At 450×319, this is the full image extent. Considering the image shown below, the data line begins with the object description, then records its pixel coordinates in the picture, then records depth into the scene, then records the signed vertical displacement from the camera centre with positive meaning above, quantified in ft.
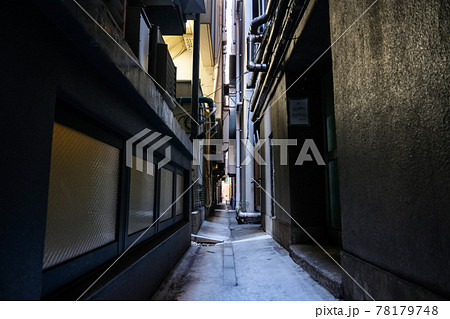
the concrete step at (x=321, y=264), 9.13 -2.82
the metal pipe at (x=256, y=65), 20.30 +8.83
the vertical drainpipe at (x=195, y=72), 21.39 +8.87
